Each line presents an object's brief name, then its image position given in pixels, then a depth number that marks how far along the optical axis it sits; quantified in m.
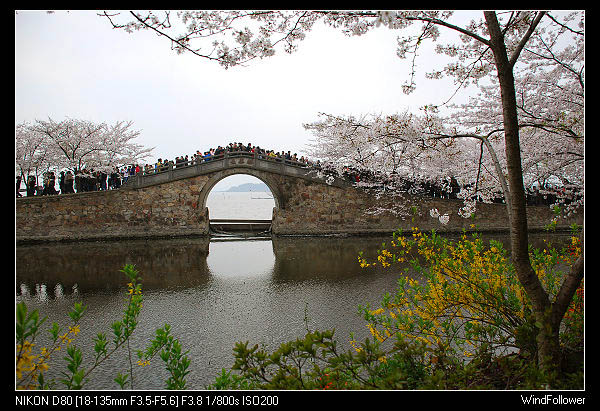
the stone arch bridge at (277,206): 20.42
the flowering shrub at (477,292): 3.72
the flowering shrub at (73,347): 2.37
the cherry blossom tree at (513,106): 3.37
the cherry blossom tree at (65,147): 22.09
